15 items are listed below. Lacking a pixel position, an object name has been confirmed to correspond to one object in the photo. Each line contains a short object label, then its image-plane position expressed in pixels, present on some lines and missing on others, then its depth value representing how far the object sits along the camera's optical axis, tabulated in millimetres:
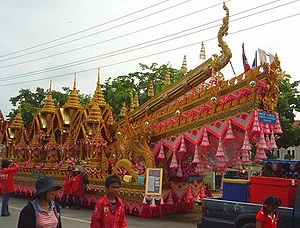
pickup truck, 6535
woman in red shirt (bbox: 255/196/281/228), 5418
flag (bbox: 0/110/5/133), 22014
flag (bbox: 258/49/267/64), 10648
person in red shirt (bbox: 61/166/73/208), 14547
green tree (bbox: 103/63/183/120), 28547
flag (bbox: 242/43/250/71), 11514
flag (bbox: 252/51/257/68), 11558
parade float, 10727
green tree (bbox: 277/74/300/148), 23031
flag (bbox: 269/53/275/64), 10616
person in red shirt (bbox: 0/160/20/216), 11844
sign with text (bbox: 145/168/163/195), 11984
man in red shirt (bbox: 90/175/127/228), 4629
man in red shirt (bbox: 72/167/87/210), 14430
